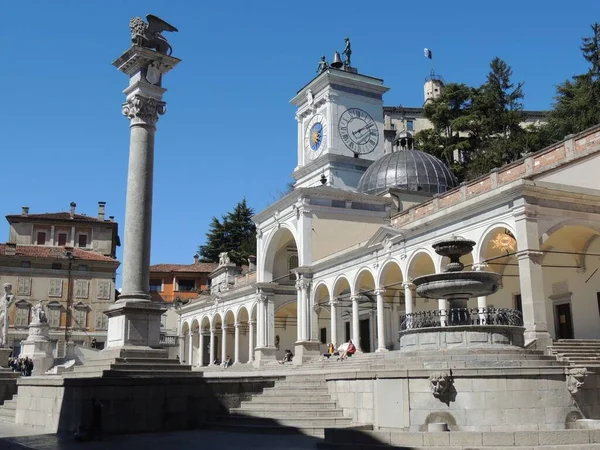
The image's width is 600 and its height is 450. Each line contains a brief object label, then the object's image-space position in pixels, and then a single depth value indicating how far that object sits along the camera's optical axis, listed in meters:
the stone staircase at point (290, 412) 14.25
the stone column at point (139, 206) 15.73
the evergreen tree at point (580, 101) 45.84
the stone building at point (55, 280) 59.31
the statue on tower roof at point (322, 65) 51.03
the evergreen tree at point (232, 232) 74.62
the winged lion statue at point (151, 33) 17.28
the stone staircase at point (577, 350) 19.30
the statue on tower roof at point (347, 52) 52.66
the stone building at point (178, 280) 72.44
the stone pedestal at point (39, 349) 32.72
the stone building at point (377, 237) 23.62
